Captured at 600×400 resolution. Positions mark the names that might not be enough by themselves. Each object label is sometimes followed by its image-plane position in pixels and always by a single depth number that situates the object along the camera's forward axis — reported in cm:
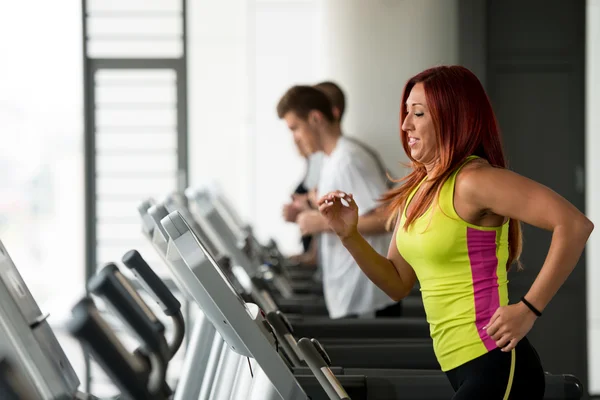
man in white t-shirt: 436
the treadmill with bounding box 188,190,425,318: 537
